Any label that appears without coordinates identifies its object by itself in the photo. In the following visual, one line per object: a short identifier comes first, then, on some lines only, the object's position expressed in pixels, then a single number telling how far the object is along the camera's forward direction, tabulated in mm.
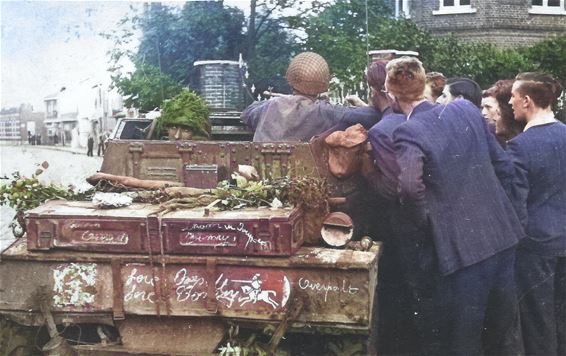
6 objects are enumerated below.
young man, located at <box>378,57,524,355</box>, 4512
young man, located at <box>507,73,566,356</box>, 5199
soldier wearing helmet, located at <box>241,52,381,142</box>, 6180
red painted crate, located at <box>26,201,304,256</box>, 4438
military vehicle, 4438
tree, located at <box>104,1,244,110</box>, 13555
